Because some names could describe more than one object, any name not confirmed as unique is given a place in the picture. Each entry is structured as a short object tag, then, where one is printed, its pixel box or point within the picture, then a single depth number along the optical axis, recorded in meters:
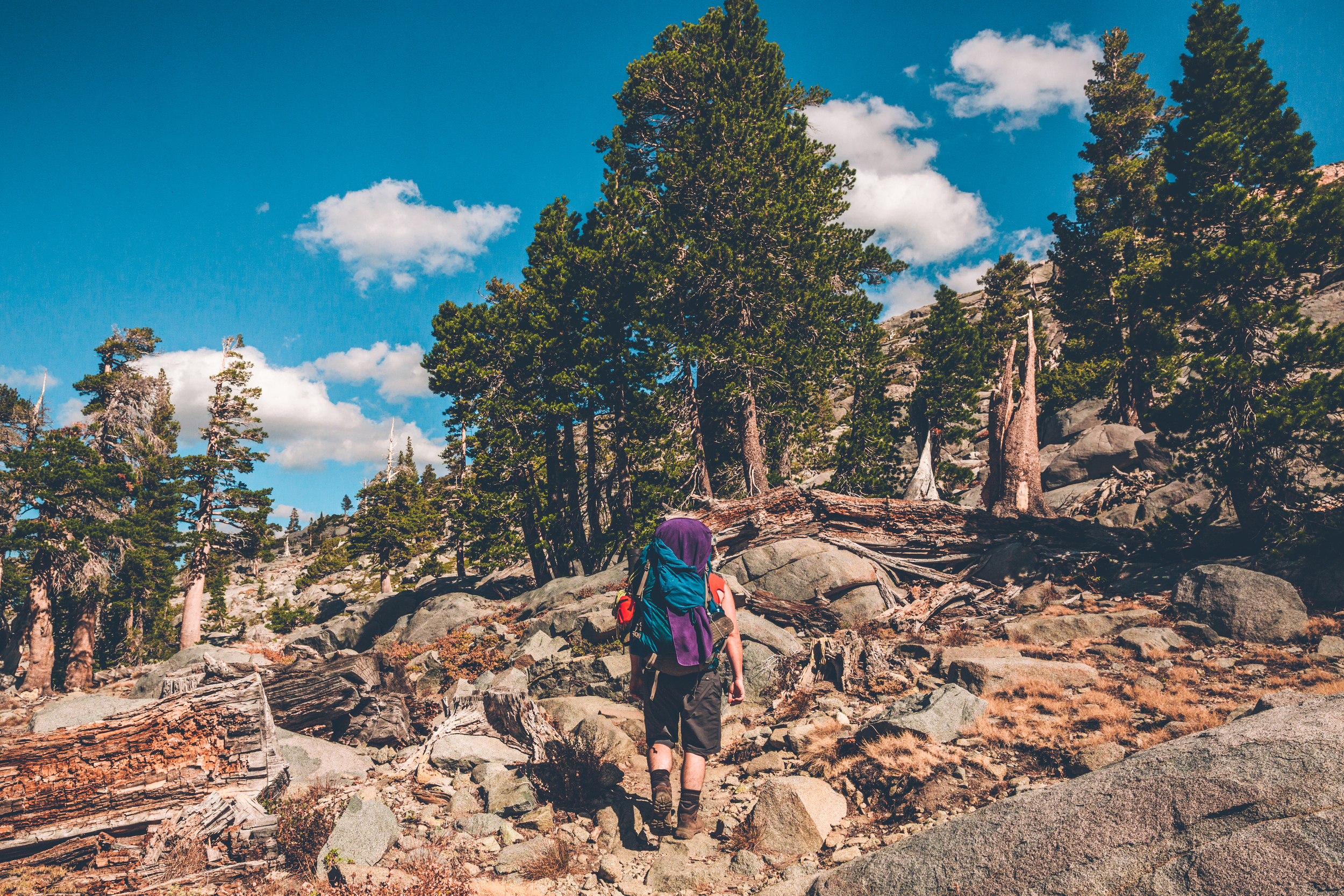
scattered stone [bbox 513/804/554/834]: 5.40
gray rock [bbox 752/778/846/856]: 4.70
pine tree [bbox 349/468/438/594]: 40.66
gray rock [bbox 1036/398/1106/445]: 28.14
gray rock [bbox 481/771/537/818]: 5.80
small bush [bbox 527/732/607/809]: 5.89
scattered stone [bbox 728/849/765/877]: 4.43
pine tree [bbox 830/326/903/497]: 19.55
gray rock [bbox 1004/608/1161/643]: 9.32
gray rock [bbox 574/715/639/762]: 6.84
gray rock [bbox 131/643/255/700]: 14.18
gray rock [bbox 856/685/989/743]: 6.02
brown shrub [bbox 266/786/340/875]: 4.71
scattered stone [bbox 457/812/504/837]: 5.34
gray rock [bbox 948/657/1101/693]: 7.16
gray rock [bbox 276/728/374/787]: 6.71
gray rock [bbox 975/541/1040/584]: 12.55
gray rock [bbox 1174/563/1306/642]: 8.38
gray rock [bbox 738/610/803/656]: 9.70
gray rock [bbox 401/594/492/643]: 20.16
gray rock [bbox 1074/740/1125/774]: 4.85
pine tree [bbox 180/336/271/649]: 26.20
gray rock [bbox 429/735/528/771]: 6.89
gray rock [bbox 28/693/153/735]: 7.71
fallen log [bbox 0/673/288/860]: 4.80
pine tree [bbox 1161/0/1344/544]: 10.55
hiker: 4.86
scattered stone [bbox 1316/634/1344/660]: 7.47
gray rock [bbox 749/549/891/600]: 12.41
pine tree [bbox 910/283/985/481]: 22.19
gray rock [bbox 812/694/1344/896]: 2.51
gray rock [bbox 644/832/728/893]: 4.38
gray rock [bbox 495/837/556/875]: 4.67
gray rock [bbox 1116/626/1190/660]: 8.23
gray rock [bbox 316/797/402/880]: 4.62
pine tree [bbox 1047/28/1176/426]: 23.81
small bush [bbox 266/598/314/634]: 32.97
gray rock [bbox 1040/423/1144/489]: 21.62
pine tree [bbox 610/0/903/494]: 18.61
